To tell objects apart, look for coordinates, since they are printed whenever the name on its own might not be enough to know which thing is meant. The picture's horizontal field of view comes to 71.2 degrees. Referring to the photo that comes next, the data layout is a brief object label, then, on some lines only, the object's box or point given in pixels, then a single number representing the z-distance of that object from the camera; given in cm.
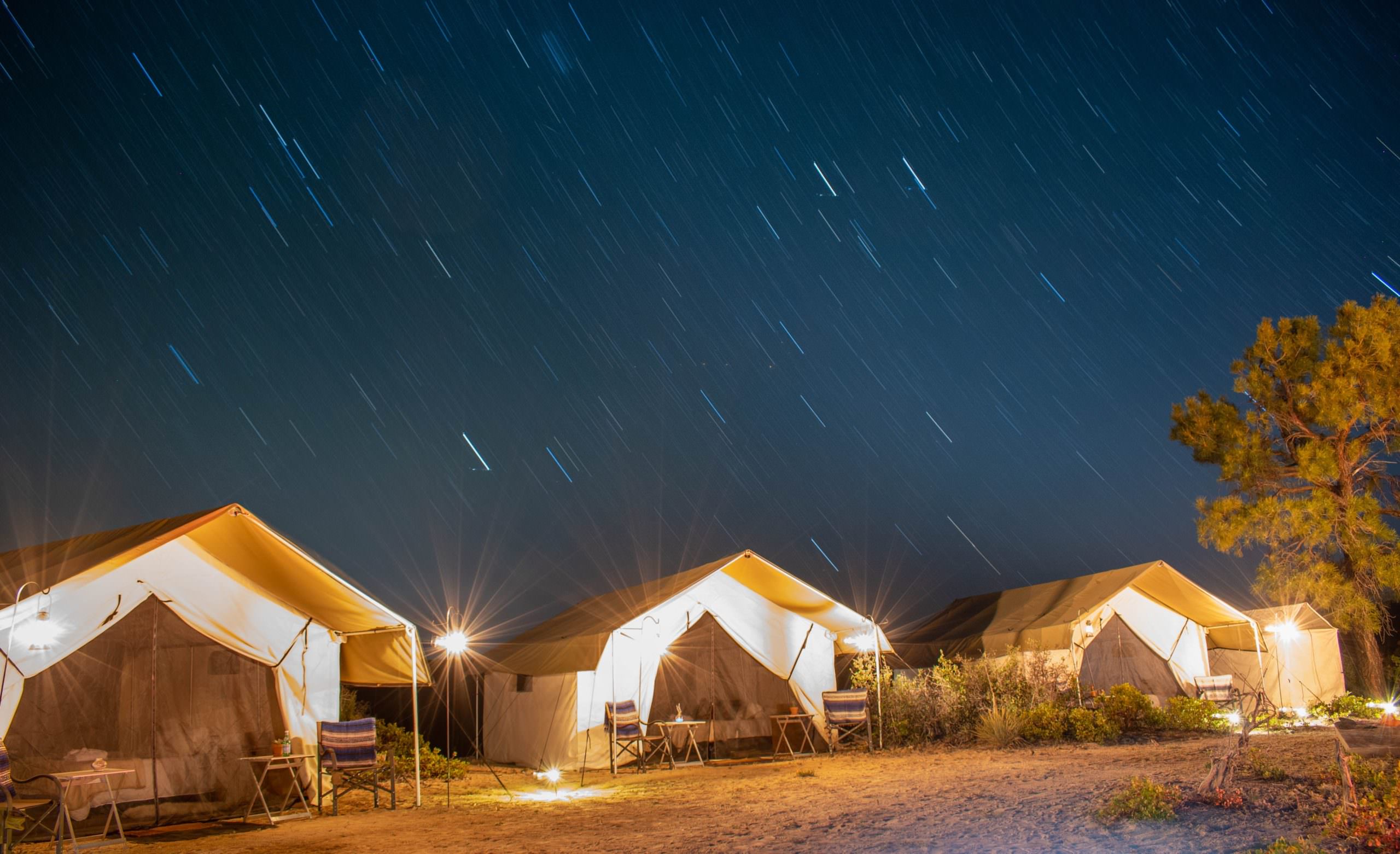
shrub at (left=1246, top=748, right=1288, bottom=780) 689
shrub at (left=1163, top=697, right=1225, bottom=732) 1227
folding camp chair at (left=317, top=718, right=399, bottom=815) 805
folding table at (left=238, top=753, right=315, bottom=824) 755
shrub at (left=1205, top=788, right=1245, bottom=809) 595
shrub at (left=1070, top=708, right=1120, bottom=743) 1152
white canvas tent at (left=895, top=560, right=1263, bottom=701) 1476
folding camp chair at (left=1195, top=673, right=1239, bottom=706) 1484
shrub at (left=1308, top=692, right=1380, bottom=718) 1339
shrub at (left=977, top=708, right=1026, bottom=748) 1155
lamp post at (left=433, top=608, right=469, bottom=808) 896
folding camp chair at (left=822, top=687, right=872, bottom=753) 1186
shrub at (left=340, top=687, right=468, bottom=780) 1080
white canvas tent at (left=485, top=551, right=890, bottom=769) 1155
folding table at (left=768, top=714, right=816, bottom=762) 1178
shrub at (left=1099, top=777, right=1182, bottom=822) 575
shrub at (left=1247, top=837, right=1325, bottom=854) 460
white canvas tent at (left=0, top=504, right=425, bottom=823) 733
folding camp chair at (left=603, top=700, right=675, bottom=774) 1085
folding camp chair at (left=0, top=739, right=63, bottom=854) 509
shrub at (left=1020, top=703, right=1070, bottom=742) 1166
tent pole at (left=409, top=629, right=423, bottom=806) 827
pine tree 1405
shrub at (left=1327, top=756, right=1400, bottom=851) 468
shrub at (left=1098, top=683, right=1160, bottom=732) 1231
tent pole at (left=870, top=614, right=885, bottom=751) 1213
